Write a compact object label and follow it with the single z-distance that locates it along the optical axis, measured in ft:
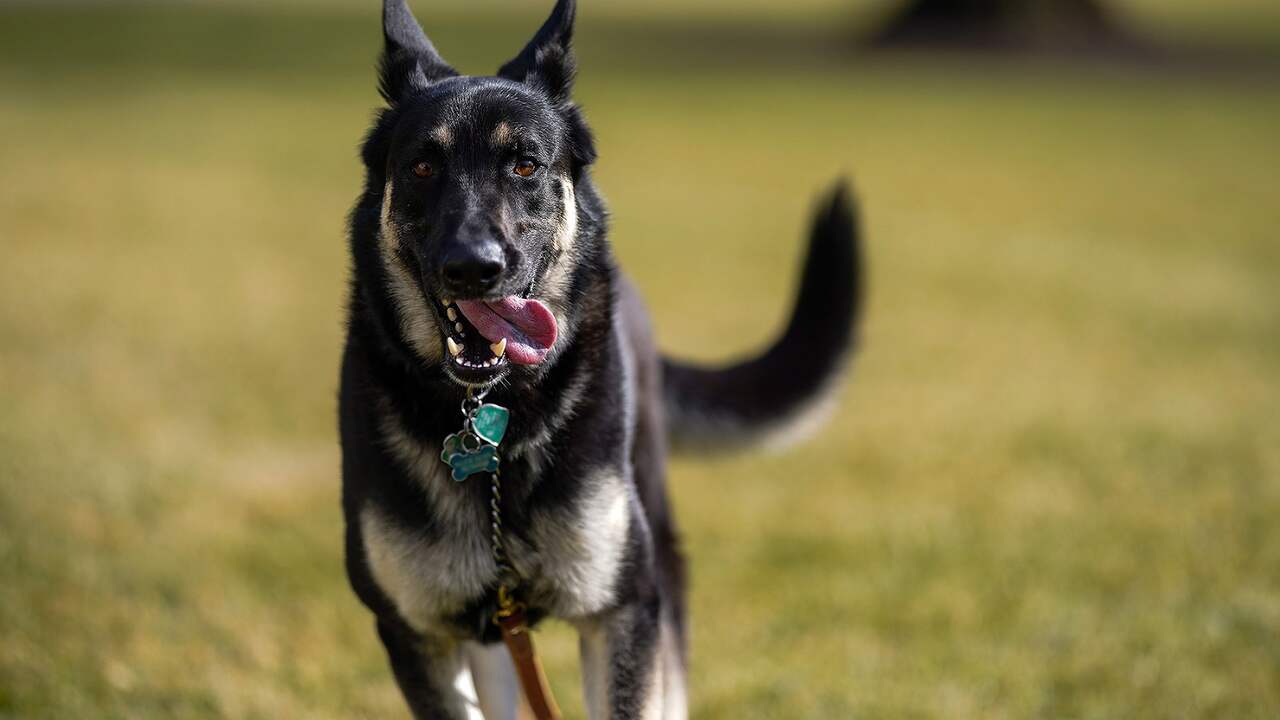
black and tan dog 19.34
